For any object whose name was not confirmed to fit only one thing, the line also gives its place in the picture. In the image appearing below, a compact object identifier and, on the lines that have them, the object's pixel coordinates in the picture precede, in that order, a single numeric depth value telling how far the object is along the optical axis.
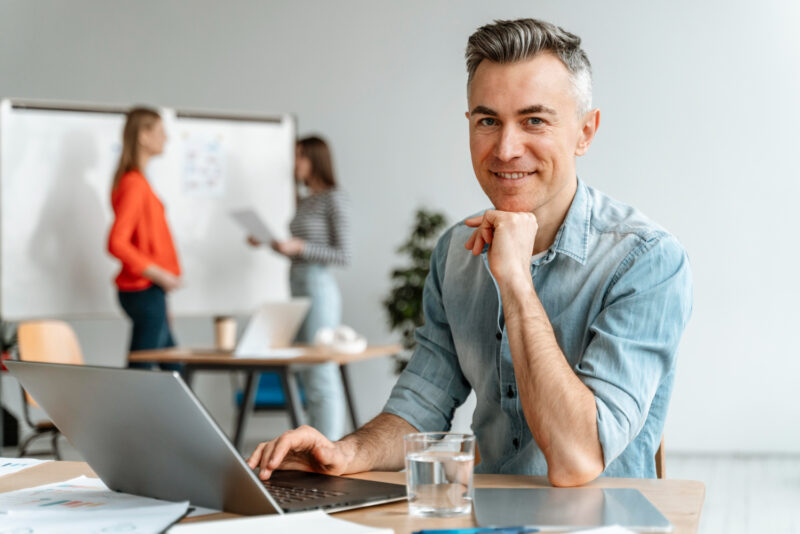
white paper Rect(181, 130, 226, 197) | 5.36
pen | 0.84
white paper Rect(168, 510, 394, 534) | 0.85
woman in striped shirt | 4.26
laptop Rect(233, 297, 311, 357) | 3.72
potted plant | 4.96
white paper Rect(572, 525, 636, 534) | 0.84
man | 1.20
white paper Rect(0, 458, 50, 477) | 1.28
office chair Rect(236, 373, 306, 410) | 4.75
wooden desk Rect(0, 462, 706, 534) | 0.92
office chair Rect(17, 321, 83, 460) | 3.75
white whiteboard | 5.07
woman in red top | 4.24
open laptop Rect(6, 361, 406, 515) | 0.88
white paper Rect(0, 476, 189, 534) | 0.91
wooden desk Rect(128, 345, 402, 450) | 3.59
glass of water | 0.94
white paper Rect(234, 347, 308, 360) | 3.60
